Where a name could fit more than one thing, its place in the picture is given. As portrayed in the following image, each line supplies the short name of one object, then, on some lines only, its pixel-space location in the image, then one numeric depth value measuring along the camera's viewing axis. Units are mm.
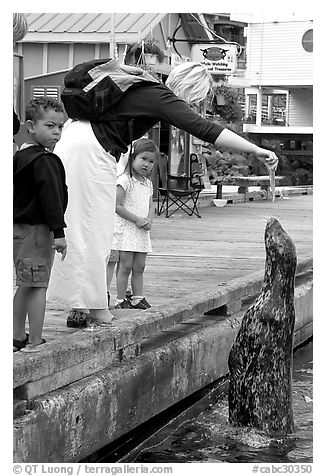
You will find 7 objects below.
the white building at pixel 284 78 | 34625
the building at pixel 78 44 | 15609
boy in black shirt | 5344
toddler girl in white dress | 7352
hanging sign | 19016
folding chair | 15656
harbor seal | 6141
